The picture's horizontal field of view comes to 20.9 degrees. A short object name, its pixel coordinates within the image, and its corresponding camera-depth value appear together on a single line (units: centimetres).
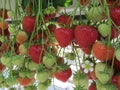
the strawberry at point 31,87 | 69
